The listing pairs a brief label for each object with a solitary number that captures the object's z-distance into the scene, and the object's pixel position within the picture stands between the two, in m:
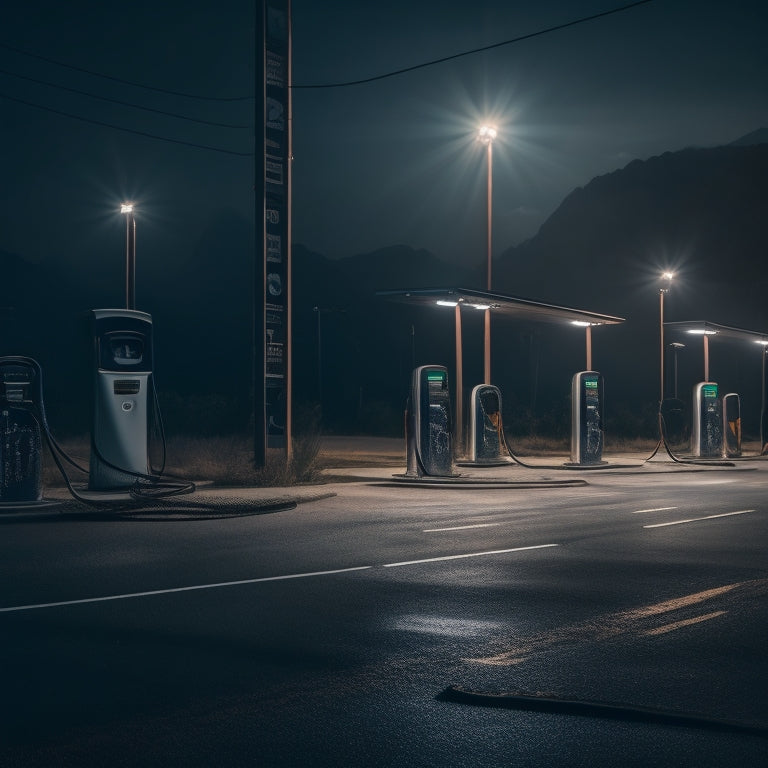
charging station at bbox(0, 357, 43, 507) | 14.62
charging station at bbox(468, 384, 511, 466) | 26.45
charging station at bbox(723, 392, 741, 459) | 34.78
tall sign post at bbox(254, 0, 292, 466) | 20.98
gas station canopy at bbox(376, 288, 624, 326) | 24.36
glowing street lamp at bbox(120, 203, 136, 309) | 25.92
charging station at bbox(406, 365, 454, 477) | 22.02
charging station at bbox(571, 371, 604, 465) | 27.53
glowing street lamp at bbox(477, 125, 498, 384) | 29.06
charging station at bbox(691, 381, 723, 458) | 33.59
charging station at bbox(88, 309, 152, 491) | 16.39
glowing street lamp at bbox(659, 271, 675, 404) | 45.54
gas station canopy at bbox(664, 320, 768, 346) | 33.62
